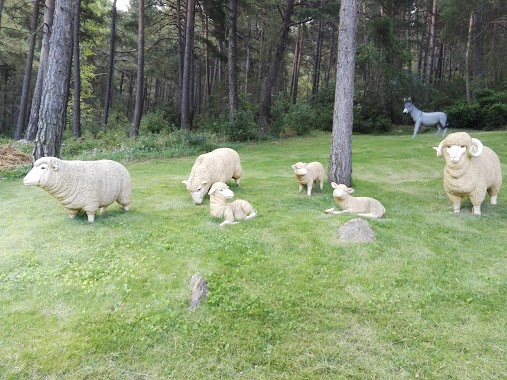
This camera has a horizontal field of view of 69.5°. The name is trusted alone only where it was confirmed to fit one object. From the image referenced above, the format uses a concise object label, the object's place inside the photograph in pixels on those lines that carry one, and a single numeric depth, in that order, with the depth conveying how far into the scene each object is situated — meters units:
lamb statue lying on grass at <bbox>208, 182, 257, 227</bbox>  5.73
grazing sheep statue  6.82
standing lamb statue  7.30
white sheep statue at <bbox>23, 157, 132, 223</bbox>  5.10
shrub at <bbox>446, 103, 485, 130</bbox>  20.11
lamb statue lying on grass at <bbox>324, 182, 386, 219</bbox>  6.07
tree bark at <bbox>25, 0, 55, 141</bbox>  14.52
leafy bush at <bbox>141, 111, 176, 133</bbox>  18.61
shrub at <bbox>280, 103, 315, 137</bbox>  19.19
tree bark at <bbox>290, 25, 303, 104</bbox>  25.84
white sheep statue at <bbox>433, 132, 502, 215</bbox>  6.15
